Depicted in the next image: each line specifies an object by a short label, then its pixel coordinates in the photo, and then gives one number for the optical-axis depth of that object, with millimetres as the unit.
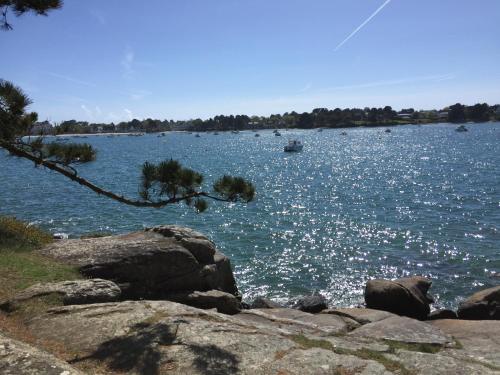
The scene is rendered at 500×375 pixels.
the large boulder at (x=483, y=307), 16312
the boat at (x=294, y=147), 119775
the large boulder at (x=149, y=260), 12898
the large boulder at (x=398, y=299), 17375
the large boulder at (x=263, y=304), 17453
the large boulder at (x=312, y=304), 17641
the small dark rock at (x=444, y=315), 17062
